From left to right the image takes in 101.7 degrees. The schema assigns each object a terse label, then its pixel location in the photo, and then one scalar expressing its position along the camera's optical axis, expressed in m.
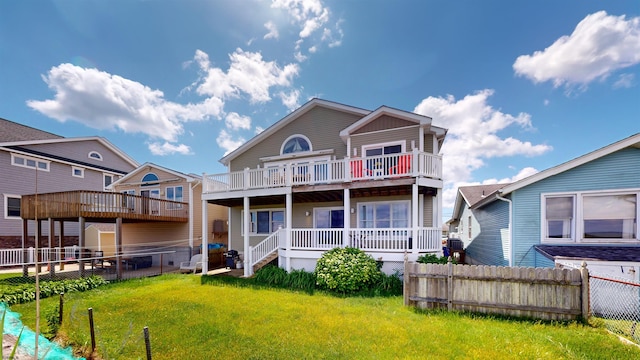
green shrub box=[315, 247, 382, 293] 8.45
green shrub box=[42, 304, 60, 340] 5.54
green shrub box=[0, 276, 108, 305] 8.45
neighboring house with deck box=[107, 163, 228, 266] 16.28
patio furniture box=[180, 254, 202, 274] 13.48
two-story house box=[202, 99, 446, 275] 9.76
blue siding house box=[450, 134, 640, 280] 7.50
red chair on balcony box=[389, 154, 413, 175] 9.70
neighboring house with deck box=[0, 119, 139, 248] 15.66
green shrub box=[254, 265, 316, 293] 9.29
